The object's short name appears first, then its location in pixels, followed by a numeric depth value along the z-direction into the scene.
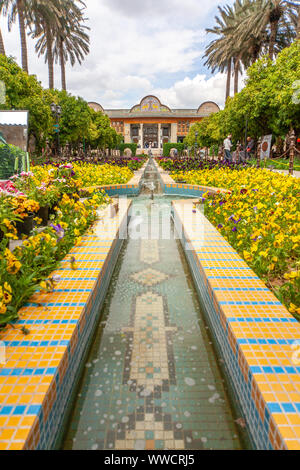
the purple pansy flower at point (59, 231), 3.26
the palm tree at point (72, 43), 23.80
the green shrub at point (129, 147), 50.22
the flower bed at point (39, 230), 2.23
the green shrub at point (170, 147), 46.94
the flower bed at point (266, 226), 2.86
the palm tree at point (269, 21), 18.55
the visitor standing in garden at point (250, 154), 20.83
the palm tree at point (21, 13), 17.32
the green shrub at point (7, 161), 7.45
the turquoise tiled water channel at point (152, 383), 1.67
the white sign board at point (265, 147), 13.21
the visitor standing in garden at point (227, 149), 13.86
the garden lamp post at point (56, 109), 13.15
